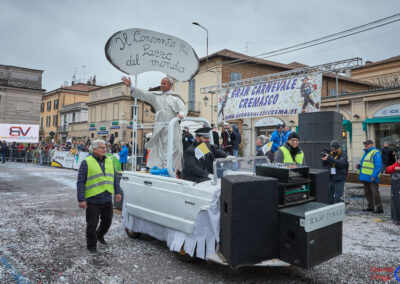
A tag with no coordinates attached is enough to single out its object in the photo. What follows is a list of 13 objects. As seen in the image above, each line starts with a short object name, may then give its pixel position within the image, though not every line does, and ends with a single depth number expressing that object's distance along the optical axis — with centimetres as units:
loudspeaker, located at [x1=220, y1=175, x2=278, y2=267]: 295
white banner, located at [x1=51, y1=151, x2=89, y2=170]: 1836
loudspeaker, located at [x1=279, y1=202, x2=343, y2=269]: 286
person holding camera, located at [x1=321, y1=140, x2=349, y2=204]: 729
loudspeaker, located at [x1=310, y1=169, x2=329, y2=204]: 360
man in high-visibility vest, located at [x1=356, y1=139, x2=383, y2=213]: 748
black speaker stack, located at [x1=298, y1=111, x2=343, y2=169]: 915
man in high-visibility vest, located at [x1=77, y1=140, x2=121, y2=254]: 445
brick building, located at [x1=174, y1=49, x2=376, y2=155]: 2423
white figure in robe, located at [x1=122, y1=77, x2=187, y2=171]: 546
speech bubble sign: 545
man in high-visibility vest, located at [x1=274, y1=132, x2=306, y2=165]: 574
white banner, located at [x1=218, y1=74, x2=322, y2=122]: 1295
